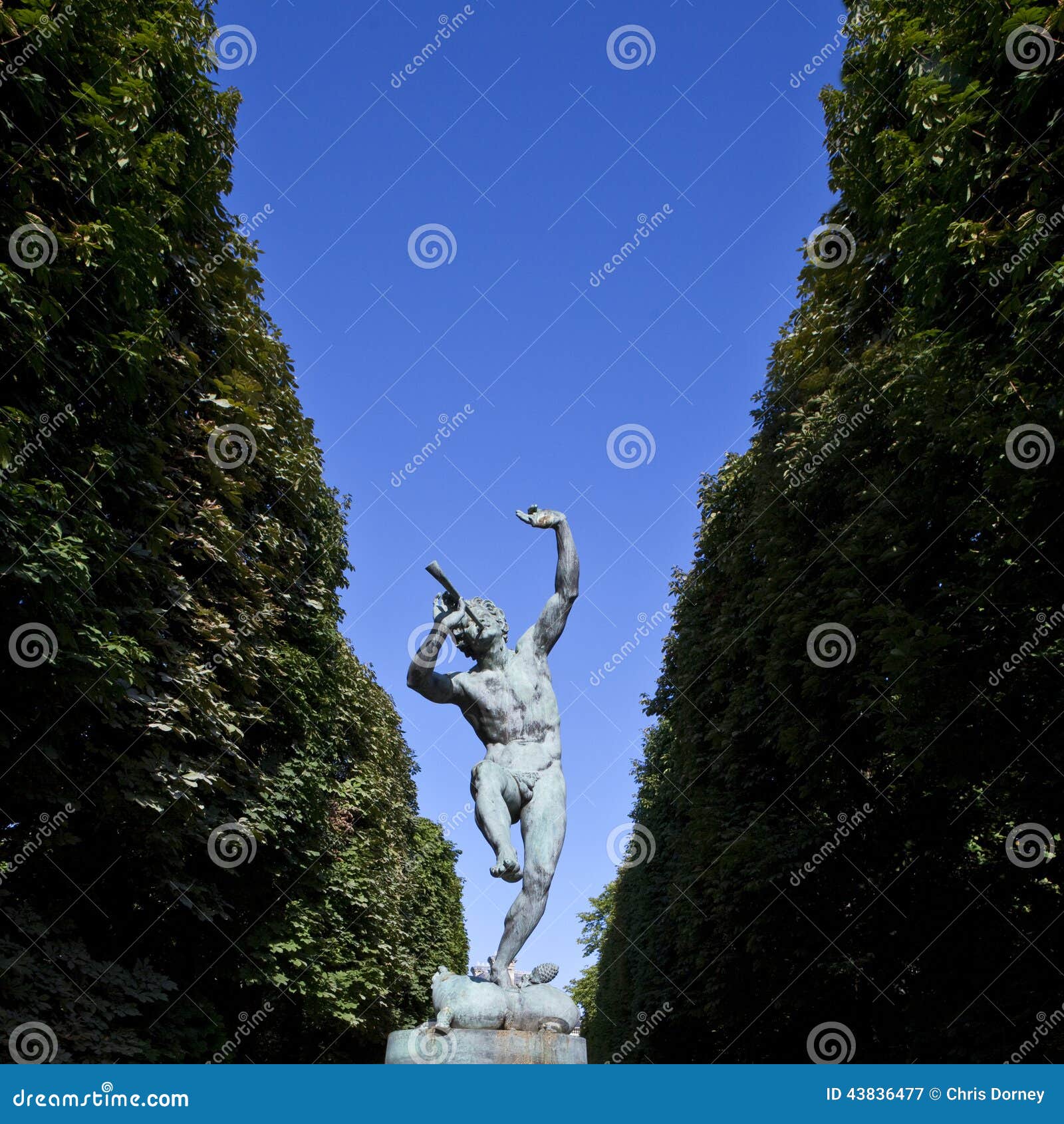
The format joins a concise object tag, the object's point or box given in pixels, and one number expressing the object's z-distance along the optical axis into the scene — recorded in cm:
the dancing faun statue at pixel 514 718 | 662
